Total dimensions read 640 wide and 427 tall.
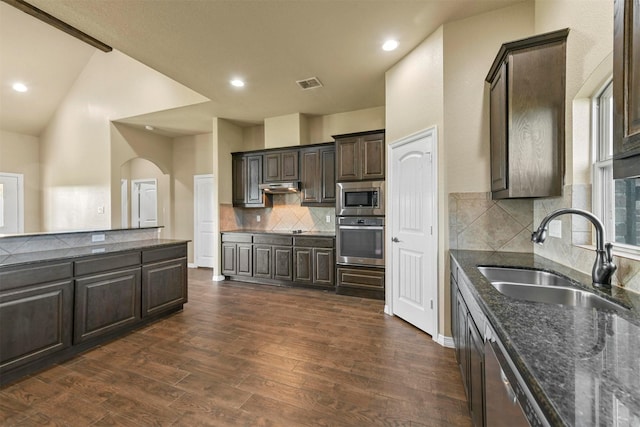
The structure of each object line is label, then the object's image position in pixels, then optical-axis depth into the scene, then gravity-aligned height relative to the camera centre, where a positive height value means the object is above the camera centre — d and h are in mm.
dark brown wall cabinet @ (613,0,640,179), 856 +410
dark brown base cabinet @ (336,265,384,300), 3881 -1006
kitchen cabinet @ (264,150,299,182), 4781 +842
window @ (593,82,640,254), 1497 +110
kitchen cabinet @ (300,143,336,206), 4516 +632
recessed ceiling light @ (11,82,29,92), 5090 +2397
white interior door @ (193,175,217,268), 6141 -156
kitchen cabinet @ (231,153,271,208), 5113 +605
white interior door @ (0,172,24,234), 5773 +251
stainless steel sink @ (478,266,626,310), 1310 -437
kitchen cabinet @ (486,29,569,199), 1888 +698
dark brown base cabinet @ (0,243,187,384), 2025 -804
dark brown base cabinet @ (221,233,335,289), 4328 -784
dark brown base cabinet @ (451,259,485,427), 1267 -787
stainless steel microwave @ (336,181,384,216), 3850 +206
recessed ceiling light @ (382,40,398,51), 2816 +1763
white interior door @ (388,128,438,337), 2678 -201
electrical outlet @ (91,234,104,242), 2990 -267
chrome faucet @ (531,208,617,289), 1348 -234
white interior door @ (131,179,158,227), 6570 +276
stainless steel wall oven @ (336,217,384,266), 3850 -409
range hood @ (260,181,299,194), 4742 +457
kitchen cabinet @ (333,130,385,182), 3902 +840
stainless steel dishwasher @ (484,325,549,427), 678 -552
